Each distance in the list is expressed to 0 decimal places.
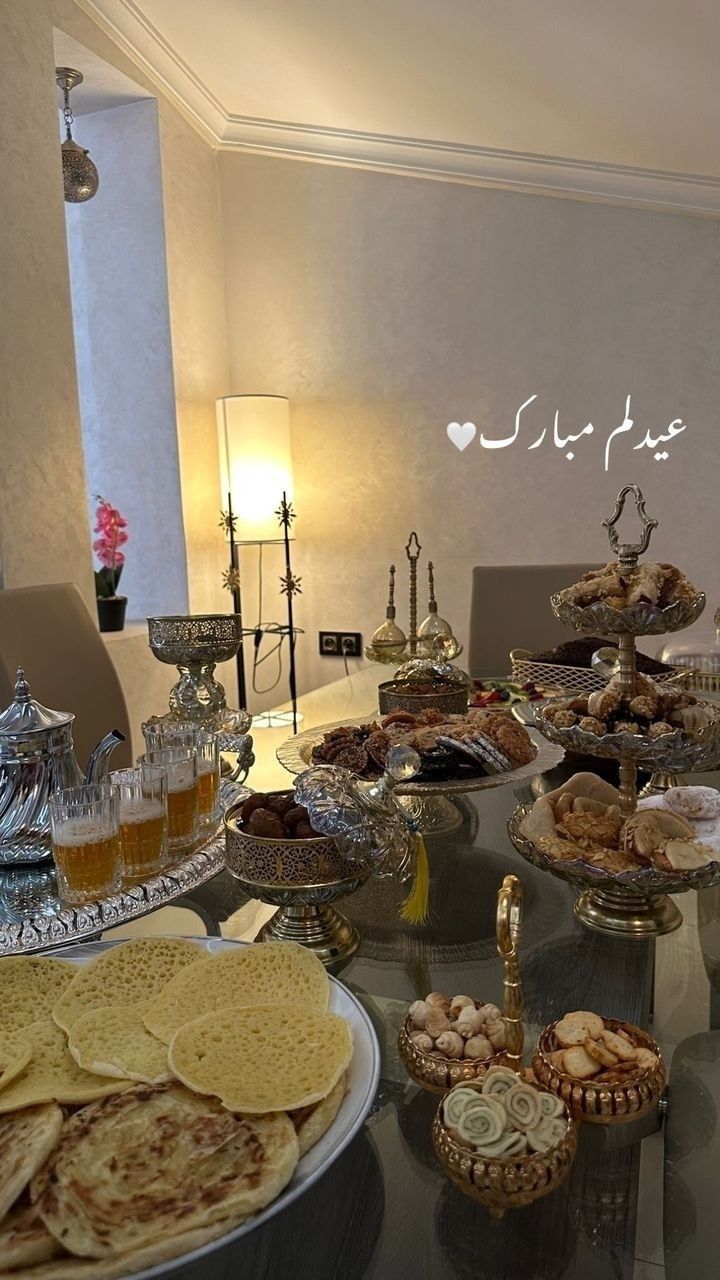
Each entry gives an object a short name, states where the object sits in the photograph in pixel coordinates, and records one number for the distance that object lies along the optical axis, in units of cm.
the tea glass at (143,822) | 101
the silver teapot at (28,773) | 107
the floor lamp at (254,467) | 386
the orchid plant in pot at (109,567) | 347
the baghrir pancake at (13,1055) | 63
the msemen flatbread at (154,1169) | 52
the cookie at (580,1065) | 67
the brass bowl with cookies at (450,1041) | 68
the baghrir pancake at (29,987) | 73
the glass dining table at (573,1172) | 56
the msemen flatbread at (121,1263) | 49
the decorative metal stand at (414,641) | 219
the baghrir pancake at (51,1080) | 62
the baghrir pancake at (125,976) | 73
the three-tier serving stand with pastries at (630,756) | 89
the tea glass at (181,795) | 108
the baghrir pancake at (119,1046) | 64
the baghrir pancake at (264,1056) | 61
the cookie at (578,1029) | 70
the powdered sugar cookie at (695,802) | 104
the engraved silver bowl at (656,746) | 98
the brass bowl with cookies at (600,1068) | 66
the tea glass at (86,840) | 94
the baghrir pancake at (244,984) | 72
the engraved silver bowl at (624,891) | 88
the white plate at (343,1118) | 51
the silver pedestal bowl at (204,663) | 150
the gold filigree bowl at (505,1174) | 56
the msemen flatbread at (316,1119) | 58
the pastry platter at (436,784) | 116
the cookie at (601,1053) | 68
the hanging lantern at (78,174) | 302
